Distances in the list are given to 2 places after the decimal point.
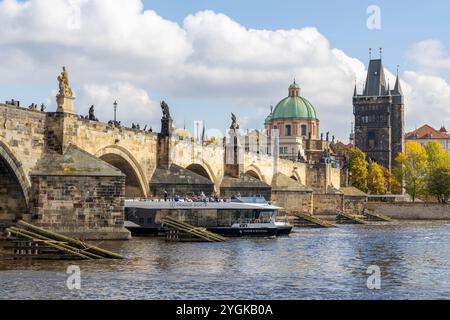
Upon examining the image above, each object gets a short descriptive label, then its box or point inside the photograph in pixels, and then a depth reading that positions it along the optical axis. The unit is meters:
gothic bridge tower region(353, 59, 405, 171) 168.00
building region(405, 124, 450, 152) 196.38
